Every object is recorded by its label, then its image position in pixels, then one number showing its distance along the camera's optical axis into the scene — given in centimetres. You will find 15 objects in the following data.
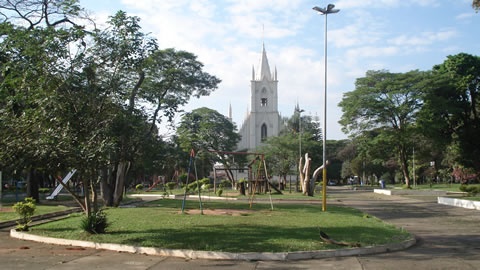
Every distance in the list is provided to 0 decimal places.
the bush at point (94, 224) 1236
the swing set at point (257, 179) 2138
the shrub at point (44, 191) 4255
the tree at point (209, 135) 5619
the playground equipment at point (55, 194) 2977
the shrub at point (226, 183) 5759
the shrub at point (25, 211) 1375
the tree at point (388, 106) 4147
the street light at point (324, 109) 2028
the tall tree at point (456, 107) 4028
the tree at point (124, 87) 1367
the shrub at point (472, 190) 3003
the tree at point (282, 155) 5488
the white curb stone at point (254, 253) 973
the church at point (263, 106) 10069
